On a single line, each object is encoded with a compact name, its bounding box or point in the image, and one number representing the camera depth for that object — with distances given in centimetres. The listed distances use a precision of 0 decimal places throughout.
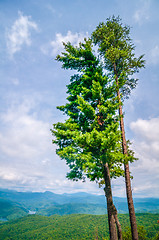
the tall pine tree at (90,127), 841
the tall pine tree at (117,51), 1218
